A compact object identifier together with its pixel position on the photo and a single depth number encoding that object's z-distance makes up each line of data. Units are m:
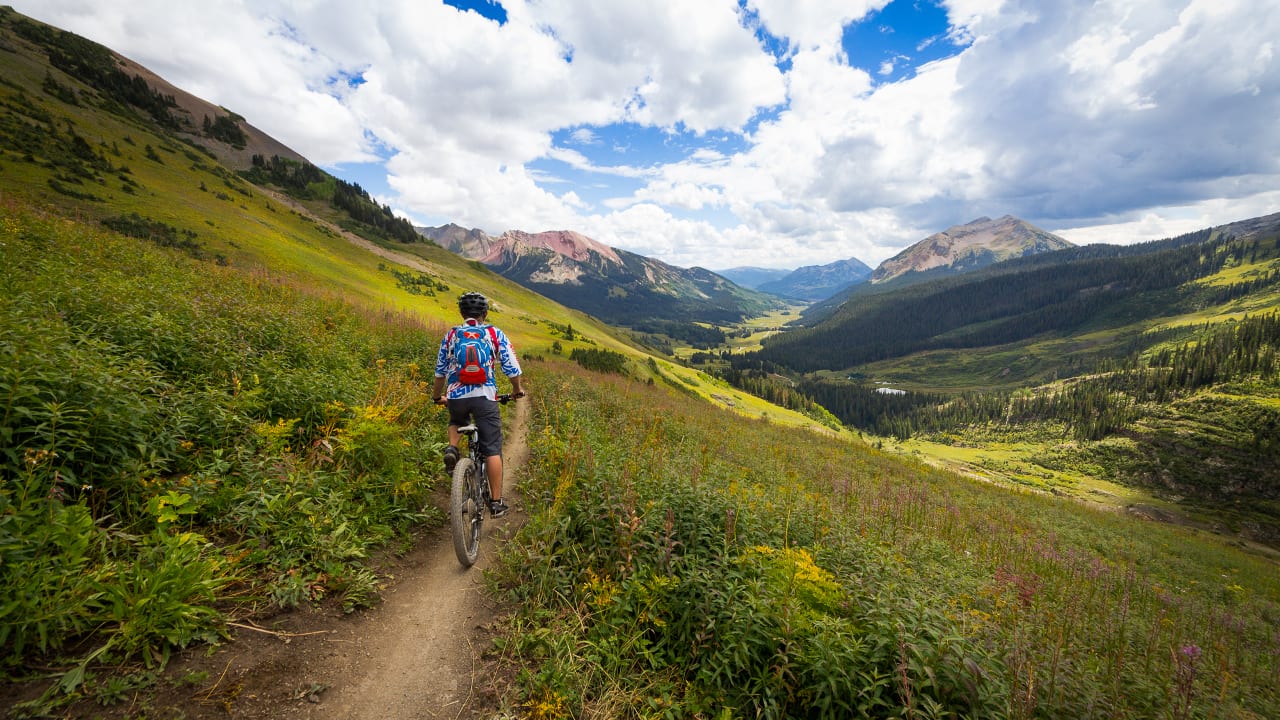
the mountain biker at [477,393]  6.73
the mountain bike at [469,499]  5.98
